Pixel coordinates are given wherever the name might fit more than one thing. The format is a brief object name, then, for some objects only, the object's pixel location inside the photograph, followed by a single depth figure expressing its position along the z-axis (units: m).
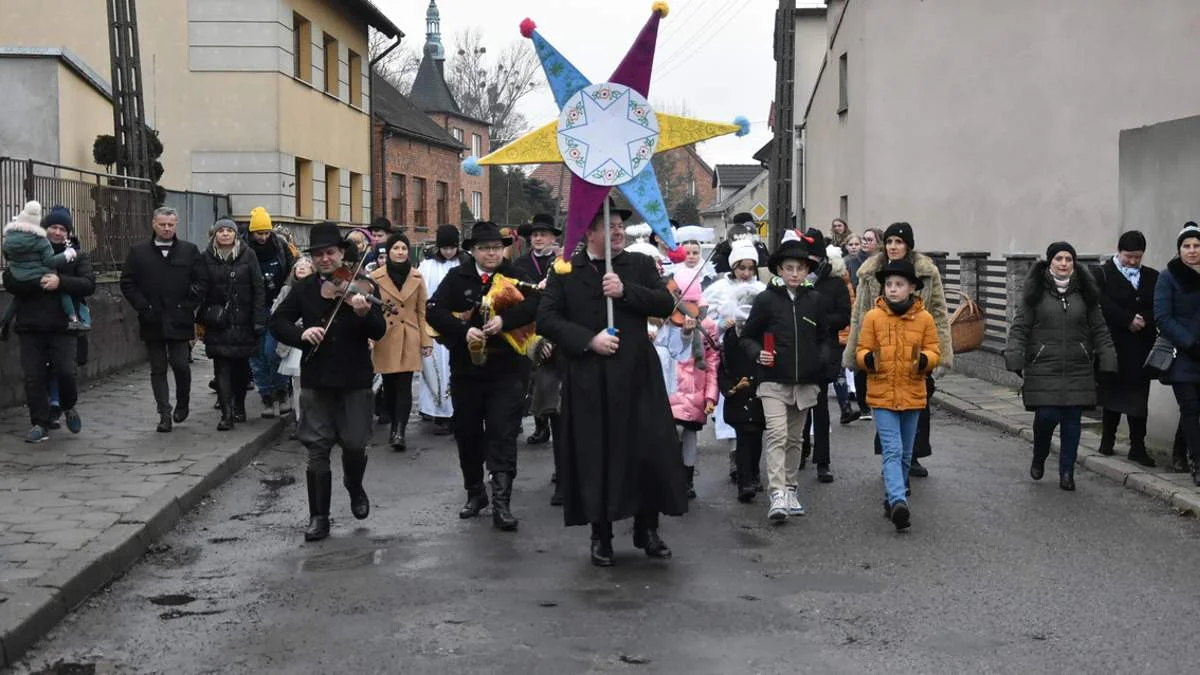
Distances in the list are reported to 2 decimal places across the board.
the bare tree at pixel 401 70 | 68.38
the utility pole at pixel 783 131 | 26.39
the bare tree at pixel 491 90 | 70.12
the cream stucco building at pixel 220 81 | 25.55
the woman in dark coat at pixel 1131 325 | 10.45
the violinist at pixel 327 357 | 8.30
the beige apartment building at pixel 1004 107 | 20.36
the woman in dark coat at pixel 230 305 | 12.38
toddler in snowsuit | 11.32
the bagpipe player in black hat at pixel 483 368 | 8.73
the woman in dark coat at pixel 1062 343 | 9.84
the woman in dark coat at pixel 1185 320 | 9.66
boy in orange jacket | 8.73
